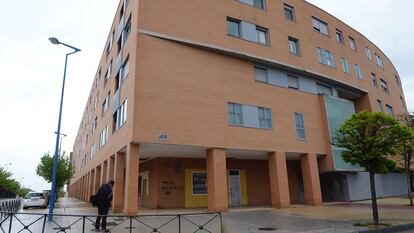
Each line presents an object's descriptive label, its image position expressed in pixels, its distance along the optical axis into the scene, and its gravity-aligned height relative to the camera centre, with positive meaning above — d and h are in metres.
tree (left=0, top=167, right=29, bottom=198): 54.74 +2.75
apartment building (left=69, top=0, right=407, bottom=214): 17.34 +5.86
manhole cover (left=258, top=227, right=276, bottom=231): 10.97 -1.45
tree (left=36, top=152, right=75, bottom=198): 31.01 +2.75
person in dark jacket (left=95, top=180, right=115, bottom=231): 10.85 -0.18
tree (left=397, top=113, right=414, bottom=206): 20.31 +4.92
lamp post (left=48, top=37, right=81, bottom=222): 14.66 +4.01
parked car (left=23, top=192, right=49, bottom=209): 26.73 -0.33
